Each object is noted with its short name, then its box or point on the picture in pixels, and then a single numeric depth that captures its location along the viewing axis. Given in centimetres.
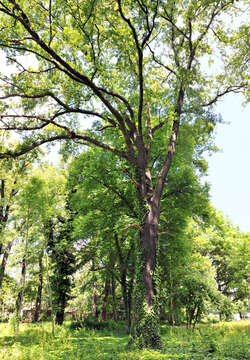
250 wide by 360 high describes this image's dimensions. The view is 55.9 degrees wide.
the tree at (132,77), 708
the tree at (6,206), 1545
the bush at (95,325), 1611
